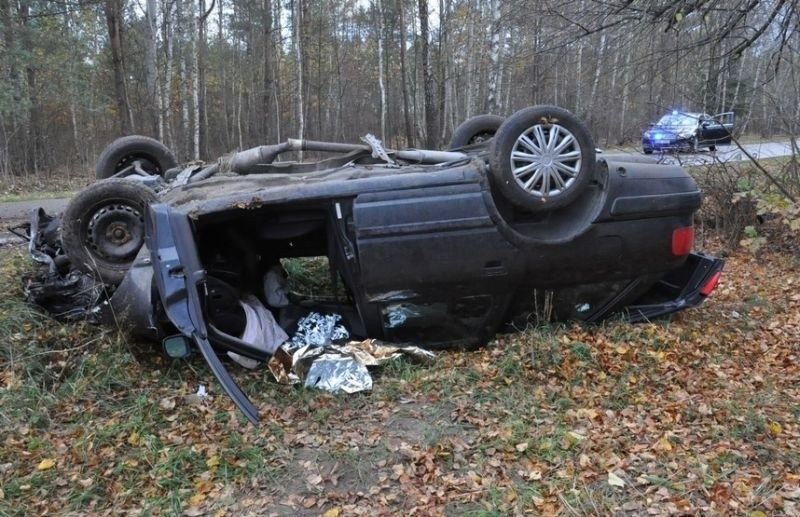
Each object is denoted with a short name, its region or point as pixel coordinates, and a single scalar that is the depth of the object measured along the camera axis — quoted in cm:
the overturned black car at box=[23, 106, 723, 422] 379
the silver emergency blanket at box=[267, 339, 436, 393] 379
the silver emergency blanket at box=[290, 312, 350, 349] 444
